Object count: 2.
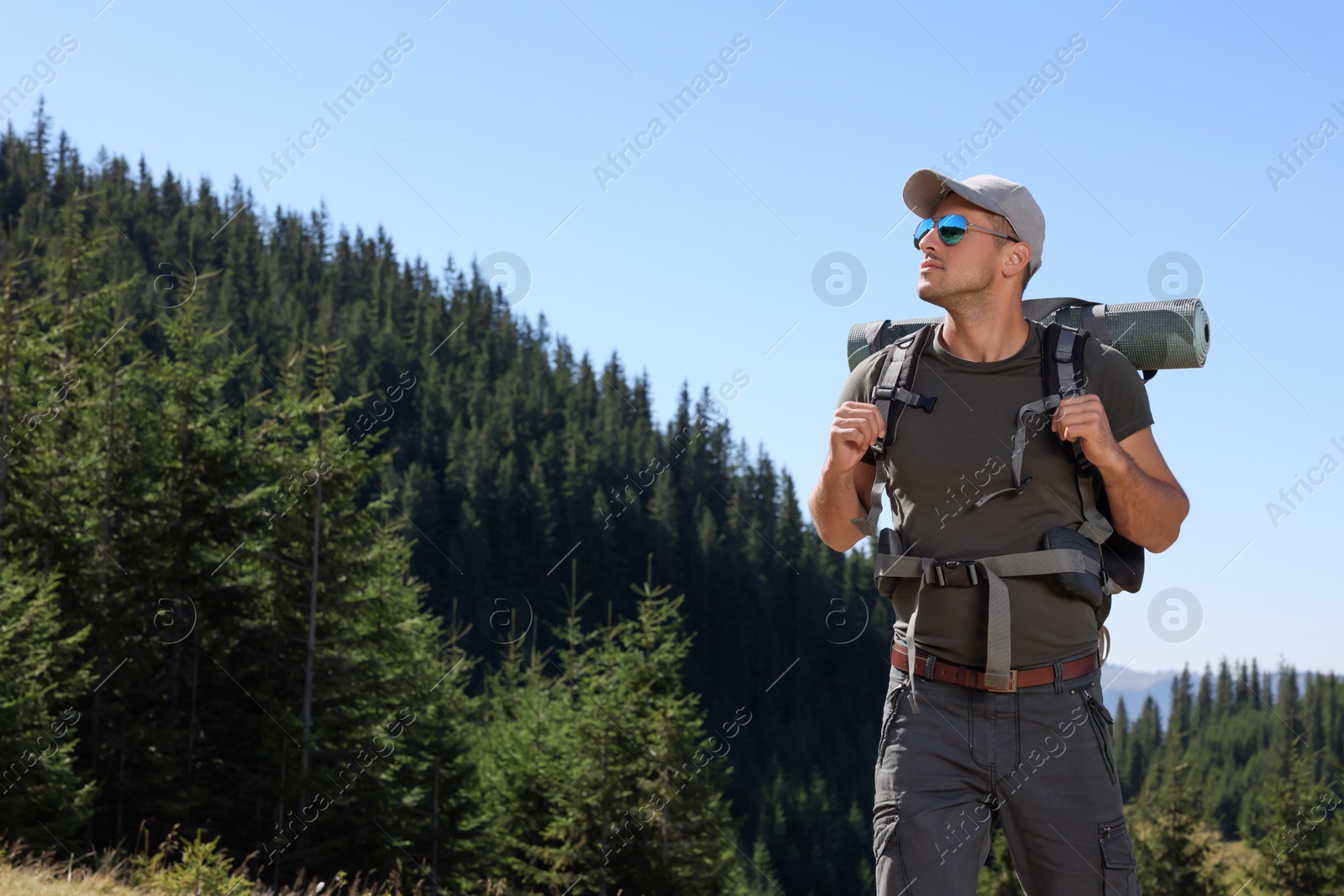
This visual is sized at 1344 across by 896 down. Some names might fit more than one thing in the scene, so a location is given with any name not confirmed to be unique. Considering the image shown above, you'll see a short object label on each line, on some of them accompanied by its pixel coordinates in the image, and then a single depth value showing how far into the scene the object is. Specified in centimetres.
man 319
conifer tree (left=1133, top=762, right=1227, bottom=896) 3944
